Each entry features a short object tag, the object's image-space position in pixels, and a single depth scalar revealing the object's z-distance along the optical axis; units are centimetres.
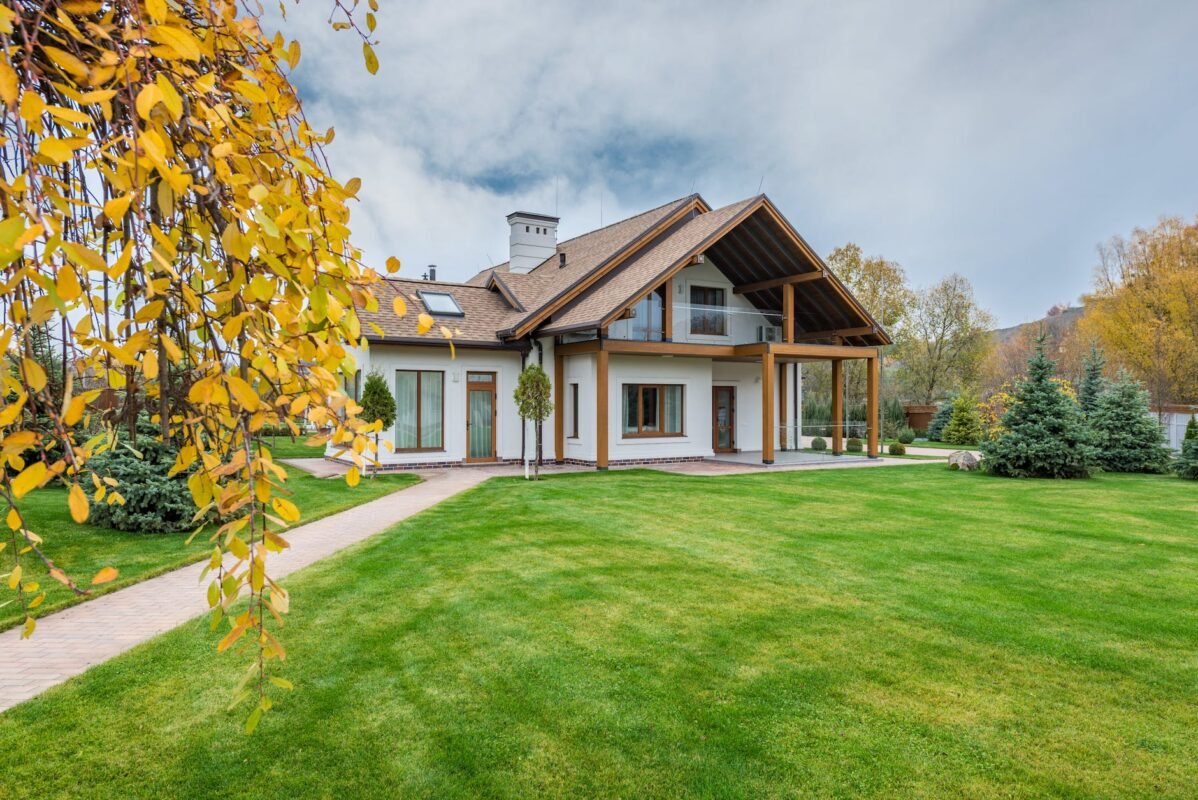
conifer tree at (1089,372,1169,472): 1745
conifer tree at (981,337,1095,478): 1566
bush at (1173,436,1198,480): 1538
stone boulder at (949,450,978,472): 1725
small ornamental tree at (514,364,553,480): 1530
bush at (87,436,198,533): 841
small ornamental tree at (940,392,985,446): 2717
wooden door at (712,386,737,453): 2066
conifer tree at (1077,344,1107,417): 1994
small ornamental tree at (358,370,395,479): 1446
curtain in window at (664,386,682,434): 1858
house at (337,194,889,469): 1634
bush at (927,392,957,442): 2975
